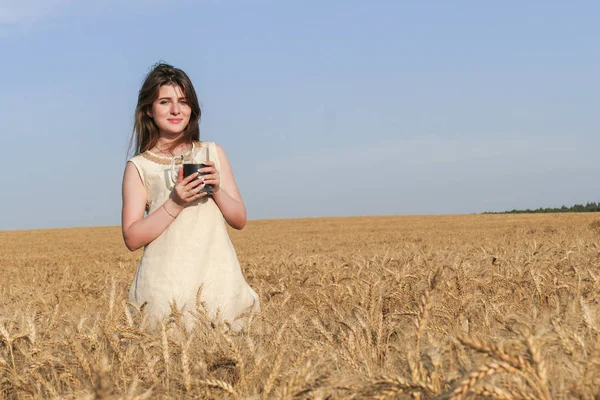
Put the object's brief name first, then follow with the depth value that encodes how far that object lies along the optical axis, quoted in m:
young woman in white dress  3.39
